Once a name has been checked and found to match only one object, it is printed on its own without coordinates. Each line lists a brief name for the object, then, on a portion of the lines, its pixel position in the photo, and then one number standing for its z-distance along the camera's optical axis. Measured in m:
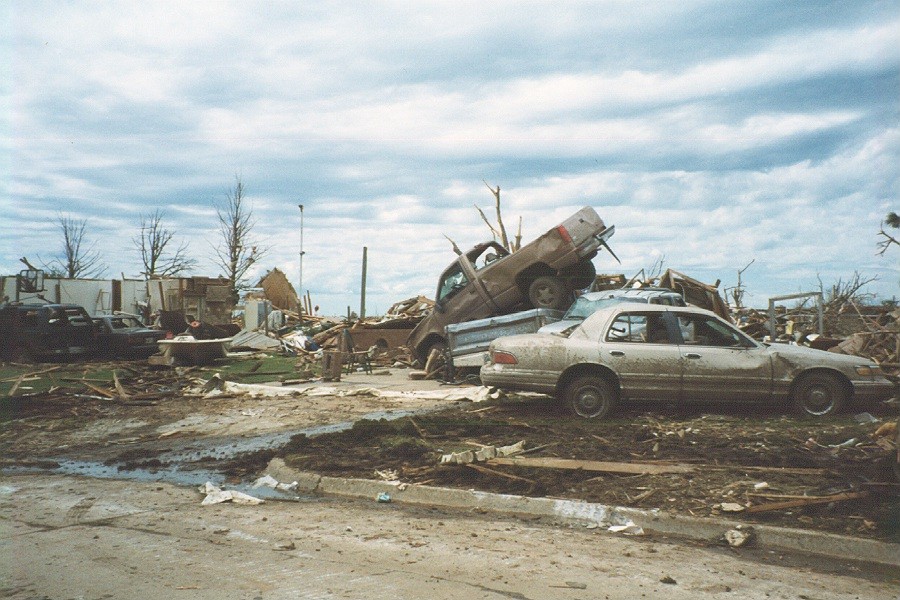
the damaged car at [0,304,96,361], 20.91
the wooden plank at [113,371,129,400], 14.69
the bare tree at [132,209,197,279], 56.53
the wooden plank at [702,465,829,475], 6.73
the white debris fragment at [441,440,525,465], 7.38
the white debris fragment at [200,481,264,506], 6.68
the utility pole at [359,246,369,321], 35.39
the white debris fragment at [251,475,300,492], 7.35
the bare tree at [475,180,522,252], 26.45
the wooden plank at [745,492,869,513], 5.84
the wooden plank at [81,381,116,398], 14.85
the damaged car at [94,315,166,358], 22.59
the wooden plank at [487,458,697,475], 6.91
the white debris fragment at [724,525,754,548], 5.39
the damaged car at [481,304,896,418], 9.90
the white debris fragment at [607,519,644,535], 5.70
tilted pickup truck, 17.11
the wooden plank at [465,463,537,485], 6.84
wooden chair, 19.94
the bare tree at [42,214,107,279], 54.66
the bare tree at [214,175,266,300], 49.38
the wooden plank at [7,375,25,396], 14.69
